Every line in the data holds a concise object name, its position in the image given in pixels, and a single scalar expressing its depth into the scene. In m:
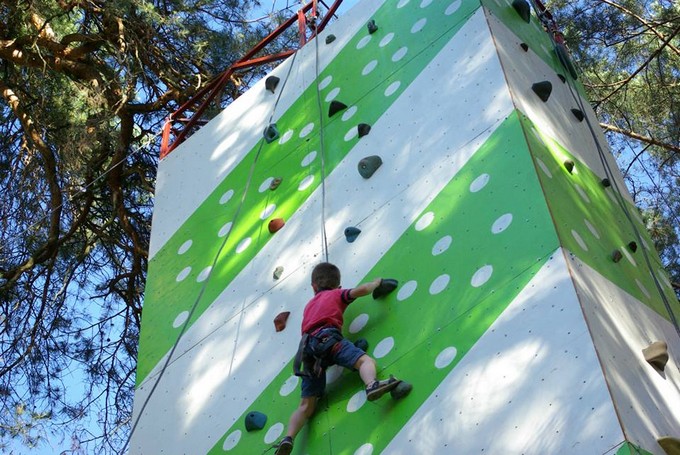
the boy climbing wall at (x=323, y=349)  3.66
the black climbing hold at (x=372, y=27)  5.13
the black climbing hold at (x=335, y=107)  4.89
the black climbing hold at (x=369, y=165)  4.34
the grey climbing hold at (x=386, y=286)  3.81
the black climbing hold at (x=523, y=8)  4.92
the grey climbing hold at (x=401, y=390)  3.41
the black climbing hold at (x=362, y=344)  3.74
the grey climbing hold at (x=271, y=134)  5.21
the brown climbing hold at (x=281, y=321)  4.18
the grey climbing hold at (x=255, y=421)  3.92
